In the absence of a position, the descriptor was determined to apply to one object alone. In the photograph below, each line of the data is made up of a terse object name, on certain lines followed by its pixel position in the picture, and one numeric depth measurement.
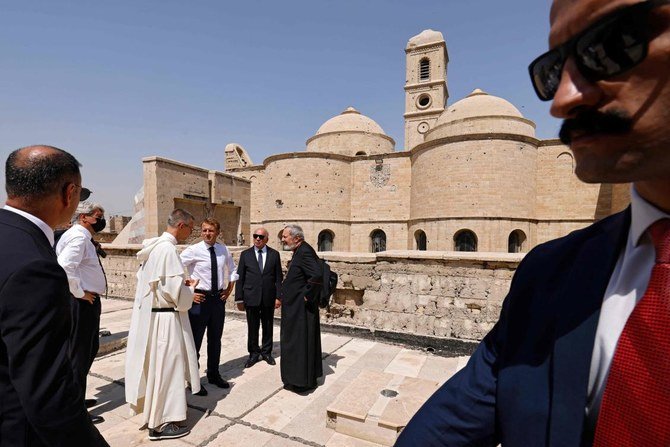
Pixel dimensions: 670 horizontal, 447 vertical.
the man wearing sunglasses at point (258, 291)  4.24
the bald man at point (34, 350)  1.20
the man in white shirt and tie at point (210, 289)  3.65
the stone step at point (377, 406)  2.63
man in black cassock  3.52
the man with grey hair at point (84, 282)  2.95
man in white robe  2.74
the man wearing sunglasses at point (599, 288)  0.52
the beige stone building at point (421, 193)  16.05
